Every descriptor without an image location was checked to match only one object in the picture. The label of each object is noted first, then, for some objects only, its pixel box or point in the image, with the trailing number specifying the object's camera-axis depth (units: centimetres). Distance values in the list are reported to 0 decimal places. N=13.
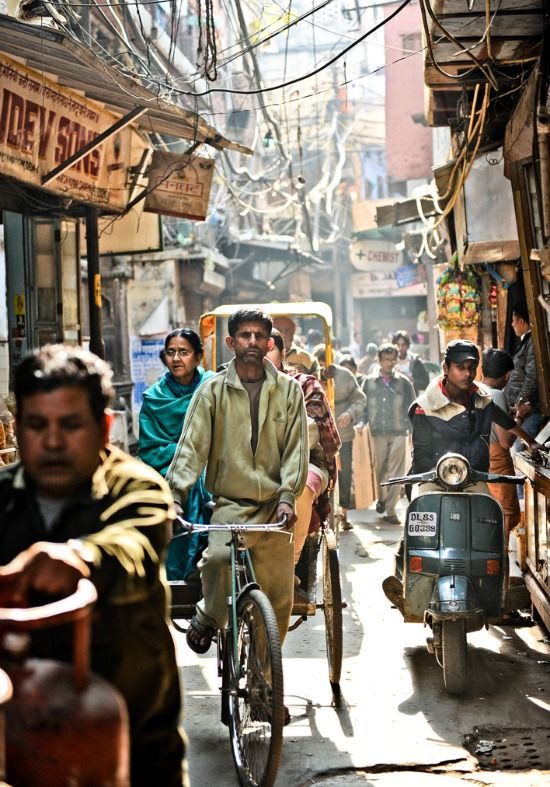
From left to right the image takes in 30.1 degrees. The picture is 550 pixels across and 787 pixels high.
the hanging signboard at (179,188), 1188
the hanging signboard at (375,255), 3488
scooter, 611
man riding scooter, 652
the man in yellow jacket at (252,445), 515
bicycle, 418
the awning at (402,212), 1500
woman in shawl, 589
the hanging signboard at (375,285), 3775
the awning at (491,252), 1061
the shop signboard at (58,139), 864
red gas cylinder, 177
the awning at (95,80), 698
